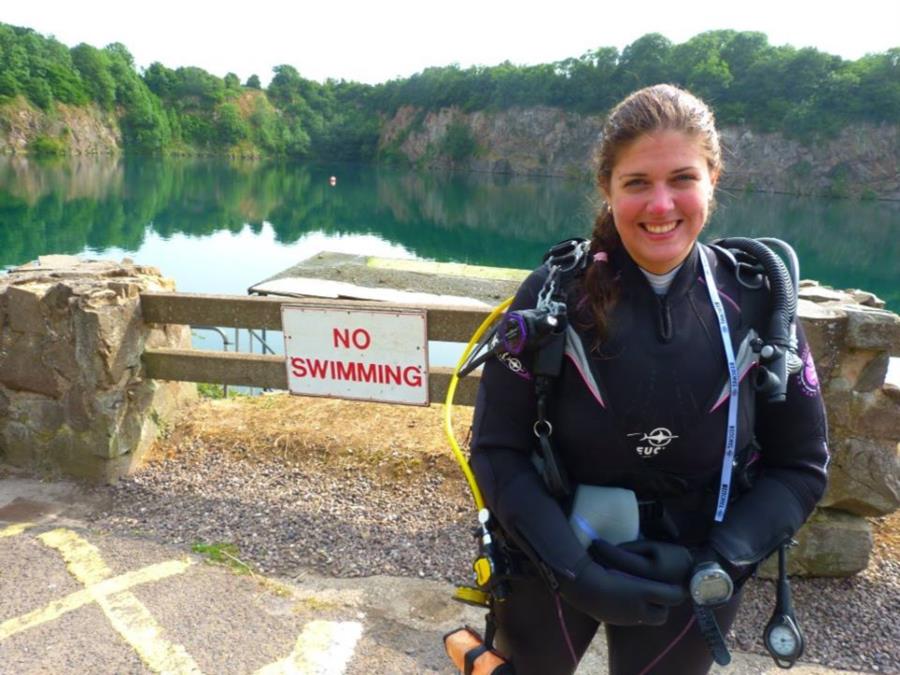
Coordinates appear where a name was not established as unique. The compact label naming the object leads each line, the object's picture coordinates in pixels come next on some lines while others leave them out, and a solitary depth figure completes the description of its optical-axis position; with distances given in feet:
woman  5.09
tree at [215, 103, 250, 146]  356.79
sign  11.71
